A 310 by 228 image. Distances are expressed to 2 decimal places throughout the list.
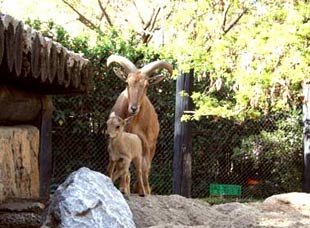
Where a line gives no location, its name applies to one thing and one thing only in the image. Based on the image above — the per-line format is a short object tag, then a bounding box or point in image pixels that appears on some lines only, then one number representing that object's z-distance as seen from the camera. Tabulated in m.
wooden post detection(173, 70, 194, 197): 7.96
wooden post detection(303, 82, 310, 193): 8.05
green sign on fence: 9.56
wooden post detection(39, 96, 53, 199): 7.34
